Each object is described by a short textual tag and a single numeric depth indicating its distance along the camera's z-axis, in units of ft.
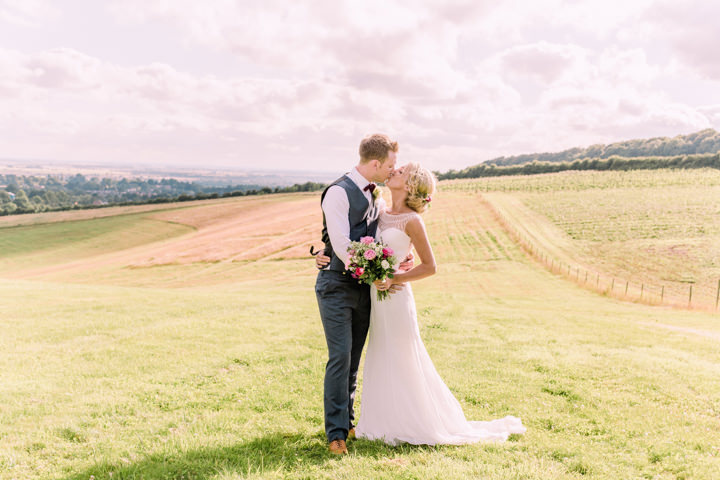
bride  18.34
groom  17.51
